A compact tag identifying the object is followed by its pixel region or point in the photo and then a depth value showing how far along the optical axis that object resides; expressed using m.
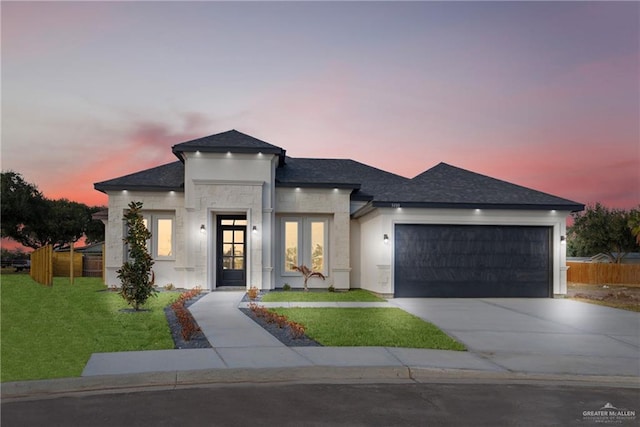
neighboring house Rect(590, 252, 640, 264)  59.25
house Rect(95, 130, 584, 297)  20.94
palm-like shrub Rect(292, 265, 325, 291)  22.56
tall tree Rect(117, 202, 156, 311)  15.15
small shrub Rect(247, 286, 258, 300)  18.91
